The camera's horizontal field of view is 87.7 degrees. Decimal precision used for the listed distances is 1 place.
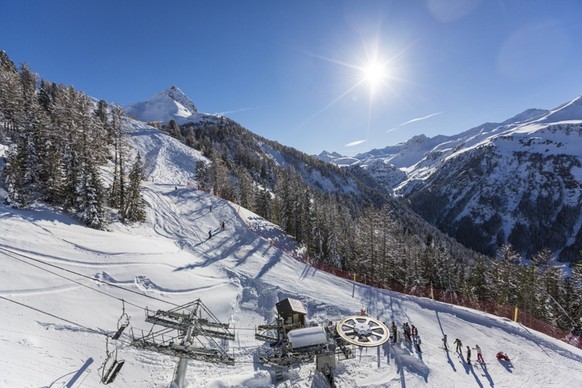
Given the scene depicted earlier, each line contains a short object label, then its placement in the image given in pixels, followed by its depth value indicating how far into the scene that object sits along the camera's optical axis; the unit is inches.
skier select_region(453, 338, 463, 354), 943.7
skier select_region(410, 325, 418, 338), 975.0
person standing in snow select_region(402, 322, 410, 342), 992.9
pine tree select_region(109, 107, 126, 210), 1628.9
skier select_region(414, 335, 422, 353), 956.4
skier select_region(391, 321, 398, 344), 965.2
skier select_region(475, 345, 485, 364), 903.7
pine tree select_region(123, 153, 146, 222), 1631.3
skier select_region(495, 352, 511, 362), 926.4
